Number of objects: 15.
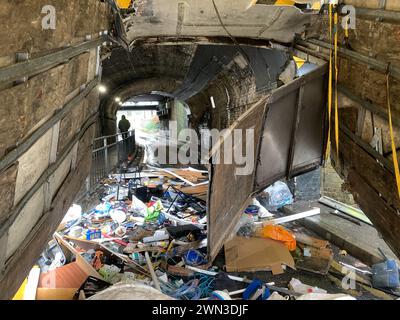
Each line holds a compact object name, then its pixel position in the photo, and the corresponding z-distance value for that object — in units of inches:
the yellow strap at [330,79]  151.4
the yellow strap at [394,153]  104.2
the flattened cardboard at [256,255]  228.1
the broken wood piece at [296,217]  299.5
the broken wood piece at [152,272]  196.9
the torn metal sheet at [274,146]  161.2
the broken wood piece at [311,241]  254.5
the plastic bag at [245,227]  259.8
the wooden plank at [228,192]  154.1
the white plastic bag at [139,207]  310.8
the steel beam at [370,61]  107.0
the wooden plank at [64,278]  198.4
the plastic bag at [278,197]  352.2
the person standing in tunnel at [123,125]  633.6
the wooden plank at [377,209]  120.4
